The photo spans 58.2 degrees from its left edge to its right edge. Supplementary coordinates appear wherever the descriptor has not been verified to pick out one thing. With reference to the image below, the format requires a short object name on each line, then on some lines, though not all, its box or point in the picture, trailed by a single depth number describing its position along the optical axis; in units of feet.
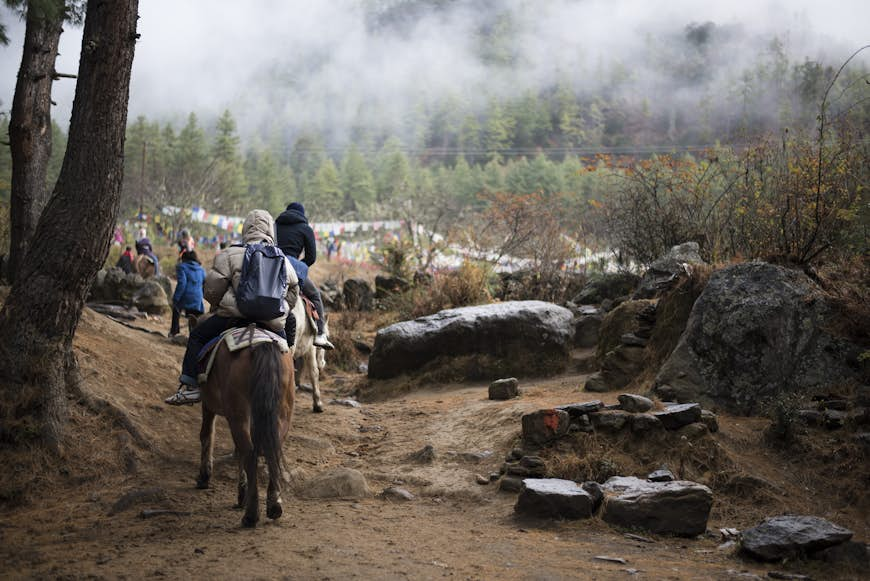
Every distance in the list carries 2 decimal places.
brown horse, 17.30
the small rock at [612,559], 16.35
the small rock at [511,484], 22.22
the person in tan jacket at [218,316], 20.12
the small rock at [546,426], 23.97
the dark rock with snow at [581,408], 24.38
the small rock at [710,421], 23.43
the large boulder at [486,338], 38.93
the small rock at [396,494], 22.24
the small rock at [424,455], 25.63
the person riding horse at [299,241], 31.73
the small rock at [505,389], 31.99
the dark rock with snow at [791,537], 16.39
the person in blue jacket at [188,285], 44.37
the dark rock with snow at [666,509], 18.66
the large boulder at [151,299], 58.54
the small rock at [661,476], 21.08
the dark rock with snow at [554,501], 19.61
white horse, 29.89
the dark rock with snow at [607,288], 47.93
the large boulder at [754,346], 25.44
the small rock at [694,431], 22.85
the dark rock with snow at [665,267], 37.83
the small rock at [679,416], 23.13
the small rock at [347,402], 36.24
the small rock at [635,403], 24.11
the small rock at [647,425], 23.30
